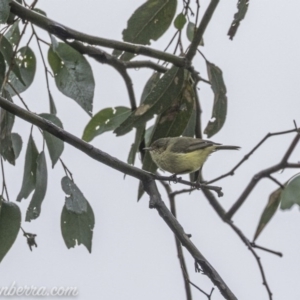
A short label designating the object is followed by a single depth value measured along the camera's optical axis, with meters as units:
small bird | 4.95
